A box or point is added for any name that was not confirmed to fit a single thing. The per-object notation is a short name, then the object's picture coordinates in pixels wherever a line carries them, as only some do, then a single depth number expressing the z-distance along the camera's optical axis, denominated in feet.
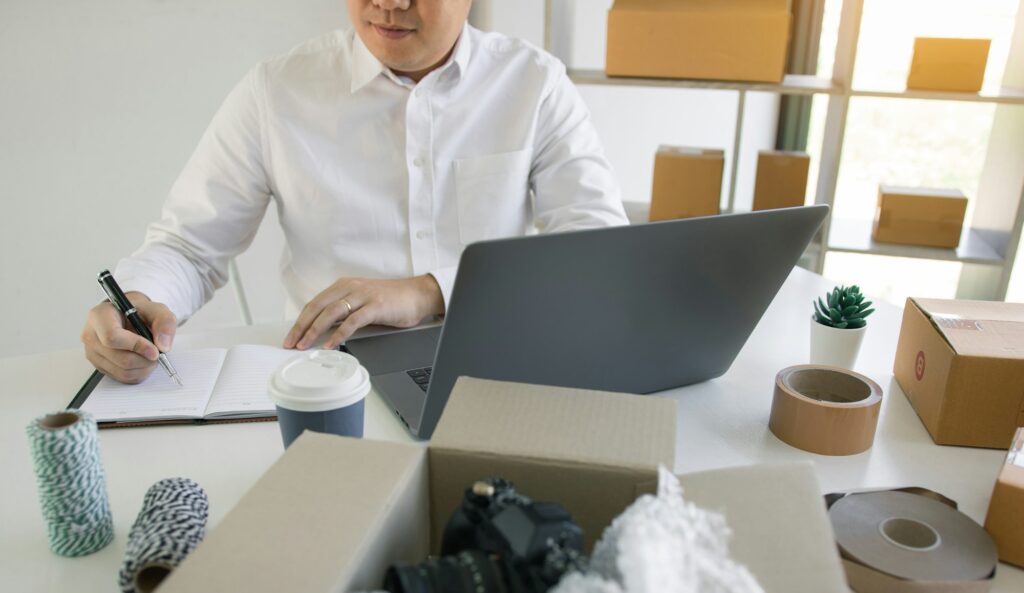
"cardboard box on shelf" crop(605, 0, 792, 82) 6.70
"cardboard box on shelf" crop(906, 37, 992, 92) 6.70
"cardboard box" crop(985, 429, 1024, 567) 2.36
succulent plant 3.48
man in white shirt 4.87
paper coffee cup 2.37
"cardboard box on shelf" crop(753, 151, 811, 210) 7.25
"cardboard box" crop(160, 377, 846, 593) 1.65
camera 1.53
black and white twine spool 2.07
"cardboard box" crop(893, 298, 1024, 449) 2.95
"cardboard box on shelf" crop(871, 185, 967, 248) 7.27
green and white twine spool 2.22
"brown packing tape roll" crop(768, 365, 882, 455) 2.89
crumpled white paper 1.40
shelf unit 6.84
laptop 2.54
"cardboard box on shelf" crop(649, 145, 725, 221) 7.17
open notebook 3.14
